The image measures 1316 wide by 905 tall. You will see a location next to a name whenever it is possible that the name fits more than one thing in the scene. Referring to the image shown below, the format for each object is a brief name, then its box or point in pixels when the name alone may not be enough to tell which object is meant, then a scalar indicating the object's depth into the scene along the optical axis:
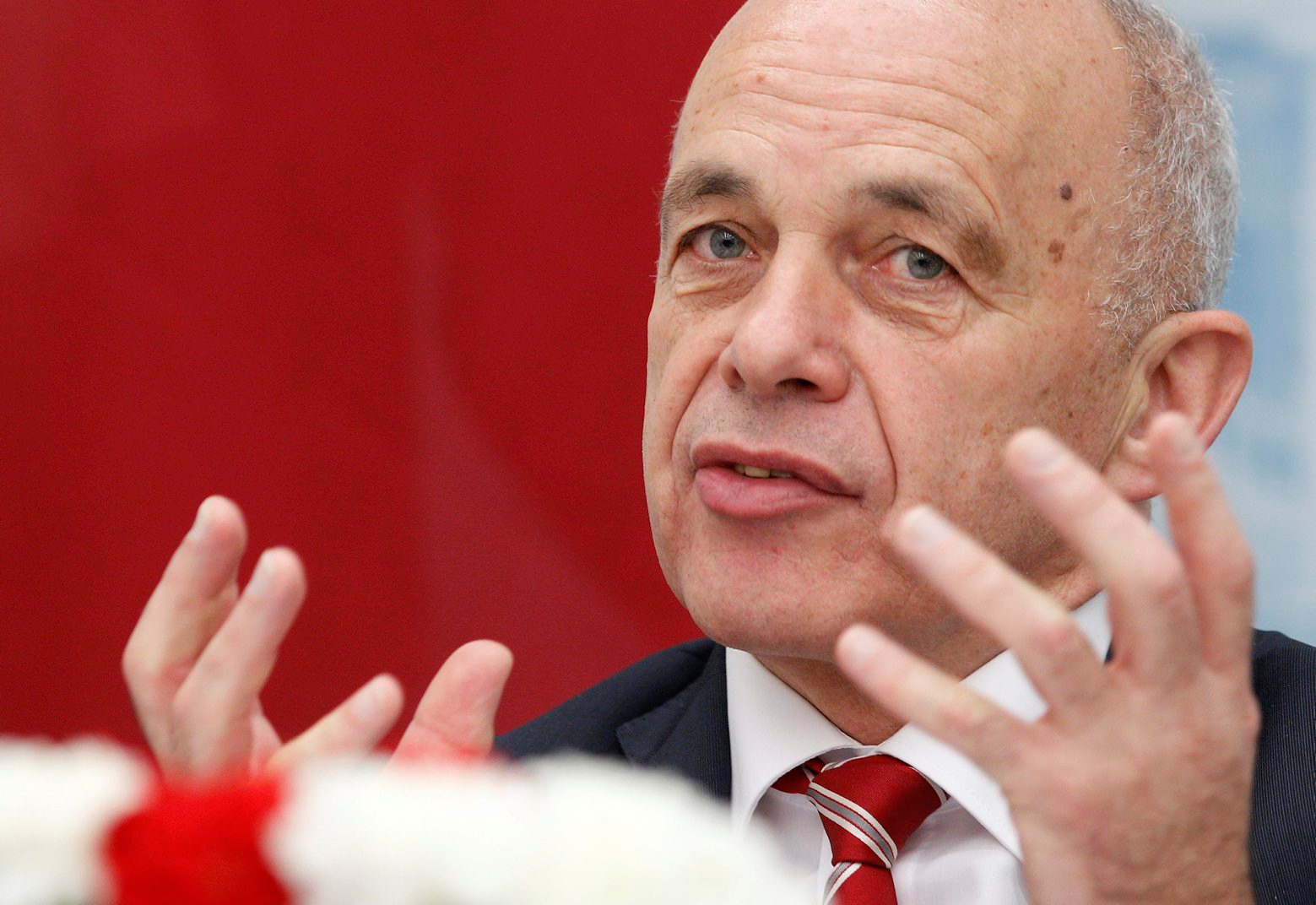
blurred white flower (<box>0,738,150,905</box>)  1.36
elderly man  2.34
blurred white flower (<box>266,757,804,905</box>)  1.31
